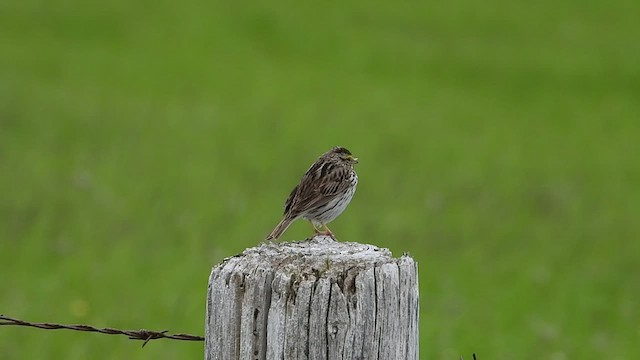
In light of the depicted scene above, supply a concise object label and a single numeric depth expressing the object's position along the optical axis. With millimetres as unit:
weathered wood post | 6465
